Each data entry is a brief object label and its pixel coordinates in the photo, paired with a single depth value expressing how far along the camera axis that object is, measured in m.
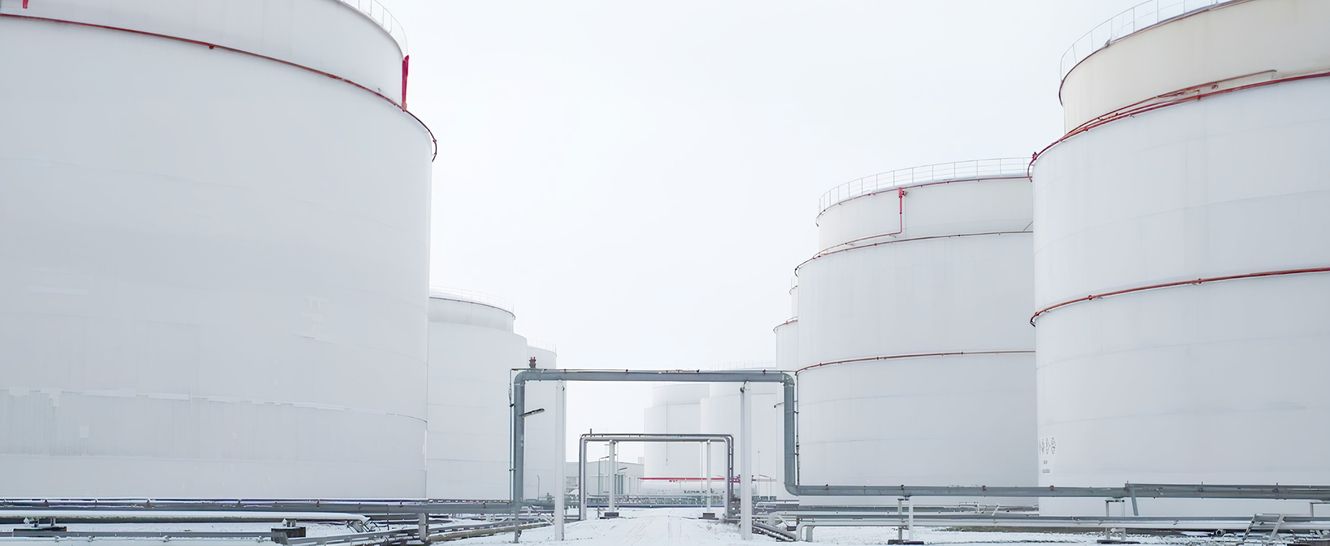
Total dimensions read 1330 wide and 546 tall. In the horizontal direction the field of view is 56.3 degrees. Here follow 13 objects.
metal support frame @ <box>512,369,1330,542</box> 21.84
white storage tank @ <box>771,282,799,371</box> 53.35
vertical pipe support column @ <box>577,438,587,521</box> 37.26
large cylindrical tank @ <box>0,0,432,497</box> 20.34
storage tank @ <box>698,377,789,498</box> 66.56
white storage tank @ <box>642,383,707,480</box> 83.62
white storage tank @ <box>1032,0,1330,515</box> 22.41
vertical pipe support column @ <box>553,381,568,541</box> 23.53
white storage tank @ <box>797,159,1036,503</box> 36.31
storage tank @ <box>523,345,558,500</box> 56.66
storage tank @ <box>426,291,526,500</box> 46.12
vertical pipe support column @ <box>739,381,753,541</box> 23.48
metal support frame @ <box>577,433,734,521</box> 37.17
